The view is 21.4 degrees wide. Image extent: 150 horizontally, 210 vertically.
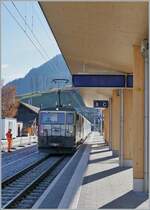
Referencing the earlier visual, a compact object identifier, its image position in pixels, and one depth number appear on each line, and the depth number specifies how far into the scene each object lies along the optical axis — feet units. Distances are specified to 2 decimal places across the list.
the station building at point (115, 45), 25.37
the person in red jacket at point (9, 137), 76.87
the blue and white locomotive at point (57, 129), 73.68
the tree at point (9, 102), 196.10
